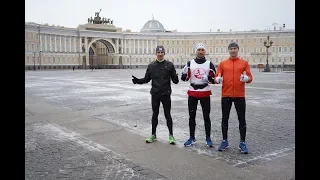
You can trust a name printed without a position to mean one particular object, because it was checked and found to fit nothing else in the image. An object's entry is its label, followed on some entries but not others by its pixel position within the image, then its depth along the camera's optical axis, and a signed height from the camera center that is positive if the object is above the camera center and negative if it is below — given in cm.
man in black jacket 641 -12
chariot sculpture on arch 10193 +1860
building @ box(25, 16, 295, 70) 8550 +974
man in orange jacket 561 -17
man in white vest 598 -12
